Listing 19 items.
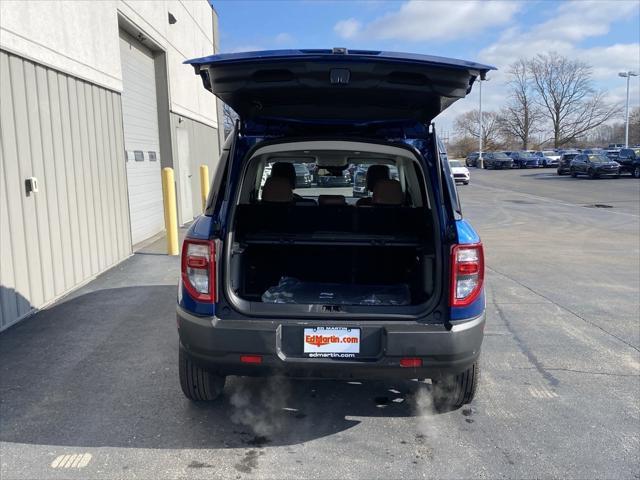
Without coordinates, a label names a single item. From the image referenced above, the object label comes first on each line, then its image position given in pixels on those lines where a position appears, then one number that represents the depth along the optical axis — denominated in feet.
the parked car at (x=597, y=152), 114.77
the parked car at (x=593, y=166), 108.58
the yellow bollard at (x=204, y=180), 41.72
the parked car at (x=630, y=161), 108.99
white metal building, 17.79
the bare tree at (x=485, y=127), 270.67
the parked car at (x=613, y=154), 115.01
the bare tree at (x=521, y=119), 250.57
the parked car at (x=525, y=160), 170.50
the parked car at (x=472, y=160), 197.67
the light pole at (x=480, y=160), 183.60
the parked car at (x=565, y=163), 126.00
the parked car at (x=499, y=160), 169.68
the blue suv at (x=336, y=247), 9.96
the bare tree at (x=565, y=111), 240.73
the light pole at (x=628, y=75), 163.02
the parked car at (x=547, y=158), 172.04
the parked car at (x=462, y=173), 97.32
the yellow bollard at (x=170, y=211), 28.81
